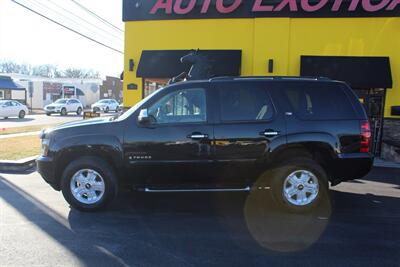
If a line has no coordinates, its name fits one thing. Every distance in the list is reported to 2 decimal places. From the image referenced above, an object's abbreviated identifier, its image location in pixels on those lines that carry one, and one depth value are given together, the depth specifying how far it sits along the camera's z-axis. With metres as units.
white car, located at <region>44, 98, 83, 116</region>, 37.16
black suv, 6.11
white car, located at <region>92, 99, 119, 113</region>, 43.66
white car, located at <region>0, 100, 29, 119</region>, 30.38
